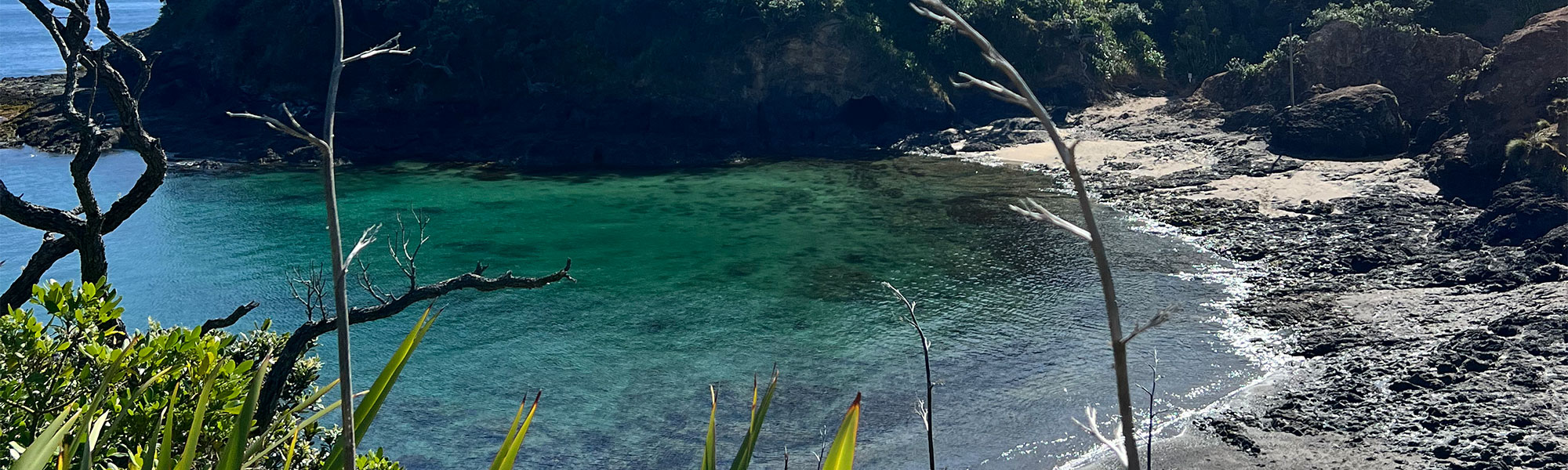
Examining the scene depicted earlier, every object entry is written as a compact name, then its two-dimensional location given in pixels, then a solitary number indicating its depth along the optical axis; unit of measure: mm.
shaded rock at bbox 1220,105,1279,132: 40406
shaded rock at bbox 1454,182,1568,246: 24641
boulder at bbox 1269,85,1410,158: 35812
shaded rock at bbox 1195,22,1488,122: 39094
